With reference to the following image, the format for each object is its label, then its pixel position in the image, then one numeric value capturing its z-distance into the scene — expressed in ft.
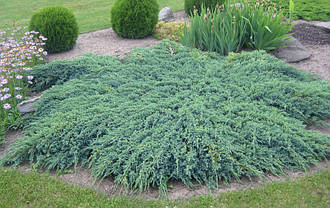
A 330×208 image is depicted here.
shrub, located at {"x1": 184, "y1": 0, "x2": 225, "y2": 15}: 28.73
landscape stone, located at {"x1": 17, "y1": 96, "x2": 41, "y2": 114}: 14.30
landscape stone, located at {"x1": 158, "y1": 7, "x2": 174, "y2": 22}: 29.81
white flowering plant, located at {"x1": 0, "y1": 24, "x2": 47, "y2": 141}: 14.06
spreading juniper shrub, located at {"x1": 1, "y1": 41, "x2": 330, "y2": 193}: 10.71
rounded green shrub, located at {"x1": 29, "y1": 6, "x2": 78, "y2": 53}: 21.83
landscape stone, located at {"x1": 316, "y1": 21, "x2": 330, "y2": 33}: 22.97
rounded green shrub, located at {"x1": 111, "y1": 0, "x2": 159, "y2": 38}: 24.31
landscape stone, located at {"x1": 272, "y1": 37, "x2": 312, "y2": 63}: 19.21
